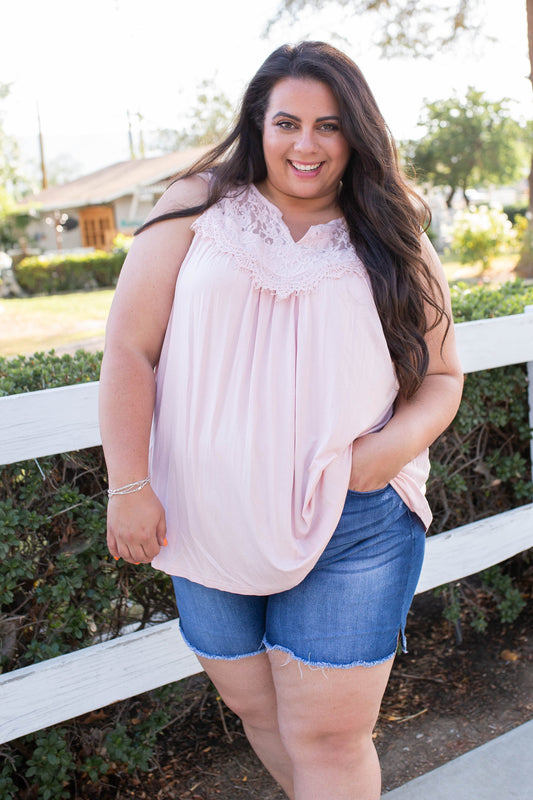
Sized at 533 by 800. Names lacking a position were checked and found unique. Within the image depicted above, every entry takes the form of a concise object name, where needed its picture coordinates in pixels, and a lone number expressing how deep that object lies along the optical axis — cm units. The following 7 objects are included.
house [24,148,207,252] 3678
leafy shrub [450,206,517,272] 2019
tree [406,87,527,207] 4328
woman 161
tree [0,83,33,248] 3622
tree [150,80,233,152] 5597
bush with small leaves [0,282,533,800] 225
